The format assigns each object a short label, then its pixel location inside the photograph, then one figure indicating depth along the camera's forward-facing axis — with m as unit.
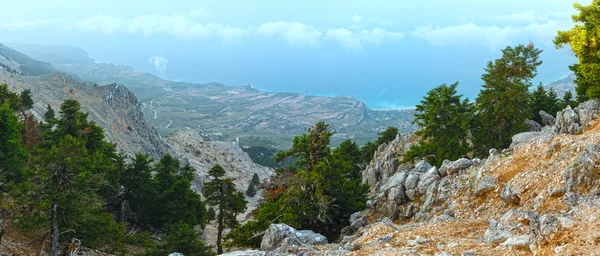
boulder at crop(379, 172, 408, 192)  30.70
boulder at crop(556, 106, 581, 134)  31.94
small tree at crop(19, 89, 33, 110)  66.76
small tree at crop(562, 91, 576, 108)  59.52
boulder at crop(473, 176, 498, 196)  23.25
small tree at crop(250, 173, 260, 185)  119.99
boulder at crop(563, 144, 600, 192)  18.28
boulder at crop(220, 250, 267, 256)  17.77
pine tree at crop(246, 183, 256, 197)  112.31
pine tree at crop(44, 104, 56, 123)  70.39
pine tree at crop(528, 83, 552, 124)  56.78
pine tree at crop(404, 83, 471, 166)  42.53
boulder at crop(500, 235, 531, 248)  13.19
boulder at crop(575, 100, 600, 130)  31.08
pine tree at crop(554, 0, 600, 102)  34.59
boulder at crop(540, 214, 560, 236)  12.57
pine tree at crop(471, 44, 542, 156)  43.38
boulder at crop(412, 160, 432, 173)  31.97
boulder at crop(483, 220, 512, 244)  14.16
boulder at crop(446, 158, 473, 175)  28.54
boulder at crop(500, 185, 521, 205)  20.61
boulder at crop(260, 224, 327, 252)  20.73
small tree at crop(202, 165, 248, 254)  42.53
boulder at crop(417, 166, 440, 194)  28.55
